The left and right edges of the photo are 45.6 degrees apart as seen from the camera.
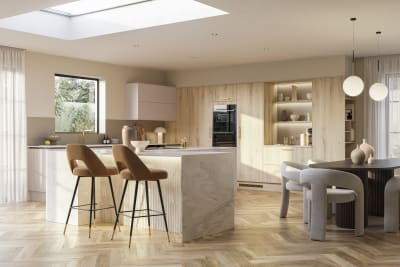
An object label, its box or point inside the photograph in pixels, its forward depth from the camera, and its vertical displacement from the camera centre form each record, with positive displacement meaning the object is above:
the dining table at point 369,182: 5.35 -0.64
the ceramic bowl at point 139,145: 5.52 -0.14
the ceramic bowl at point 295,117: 9.38 +0.31
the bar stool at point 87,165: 5.08 -0.36
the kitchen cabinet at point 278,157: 8.92 -0.46
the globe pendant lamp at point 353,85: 6.06 +0.60
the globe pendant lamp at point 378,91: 6.43 +0.56
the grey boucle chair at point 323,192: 4.87 -0.63
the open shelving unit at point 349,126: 8.83 +0.12
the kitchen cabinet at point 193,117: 10.14 +0.34
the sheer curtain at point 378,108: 8.62 +0.44
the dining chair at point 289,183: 5.89 -0.65
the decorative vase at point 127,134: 5.47 -0.02
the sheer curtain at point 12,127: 7.58 +0.10
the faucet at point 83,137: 8.95 -0.08
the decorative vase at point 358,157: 5.74 -0.30
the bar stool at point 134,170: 4.63 -0.36
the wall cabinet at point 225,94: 9.80 +0.81
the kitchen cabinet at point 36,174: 7.72 -0.68
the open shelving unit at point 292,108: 9.35 +0.49
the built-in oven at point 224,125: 9.80 +0.16
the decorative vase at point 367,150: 6.19 -0.23
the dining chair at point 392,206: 5.32 -0.83
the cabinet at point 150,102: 9.70 +0.65
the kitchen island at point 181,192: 4.93 -0.67
